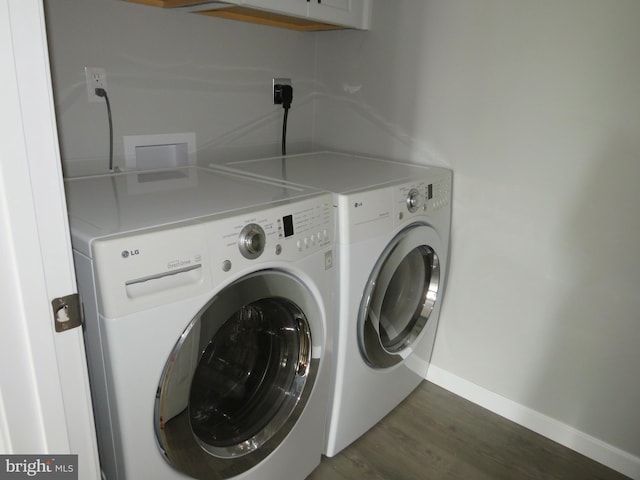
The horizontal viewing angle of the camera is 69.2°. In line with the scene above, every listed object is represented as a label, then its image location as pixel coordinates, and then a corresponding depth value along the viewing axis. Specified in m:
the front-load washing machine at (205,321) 0.88
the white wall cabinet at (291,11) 1.48
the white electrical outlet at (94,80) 1.42
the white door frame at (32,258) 0.59
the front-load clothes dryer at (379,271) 1.36
